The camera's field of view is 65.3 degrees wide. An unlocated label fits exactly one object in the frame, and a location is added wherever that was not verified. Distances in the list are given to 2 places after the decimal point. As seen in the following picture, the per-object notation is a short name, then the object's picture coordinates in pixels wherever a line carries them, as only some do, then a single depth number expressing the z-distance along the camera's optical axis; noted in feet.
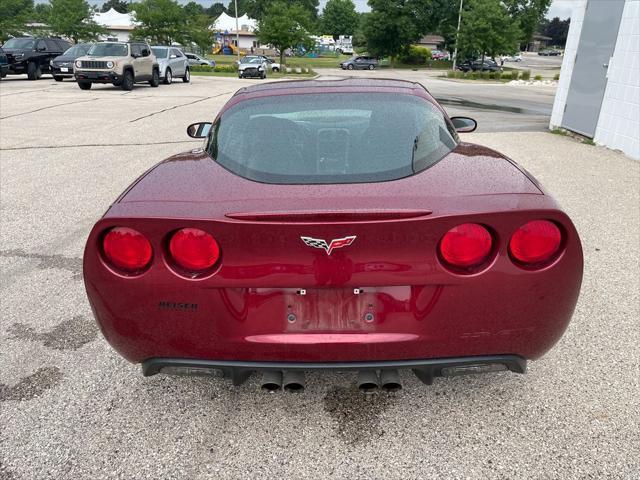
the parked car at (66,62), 71.26
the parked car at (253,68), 109.81
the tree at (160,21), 153.99
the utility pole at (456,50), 158.42
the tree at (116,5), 423.84
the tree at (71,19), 146.92
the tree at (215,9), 493.60
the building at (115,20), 237.86
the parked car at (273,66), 144.87
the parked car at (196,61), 141.08
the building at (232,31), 254.47
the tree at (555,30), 475.72
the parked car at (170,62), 79.15
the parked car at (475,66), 180.14
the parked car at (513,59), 263.80
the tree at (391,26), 225.15
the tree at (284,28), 155.63
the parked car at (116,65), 62.54
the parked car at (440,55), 264.52
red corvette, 5.97
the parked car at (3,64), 72.90
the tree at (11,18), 127.85
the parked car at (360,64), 186.91
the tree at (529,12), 242.17
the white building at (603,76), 28.25
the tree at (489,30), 149.79
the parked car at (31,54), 75.97
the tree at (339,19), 406.41
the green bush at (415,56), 231.50
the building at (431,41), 394.07
